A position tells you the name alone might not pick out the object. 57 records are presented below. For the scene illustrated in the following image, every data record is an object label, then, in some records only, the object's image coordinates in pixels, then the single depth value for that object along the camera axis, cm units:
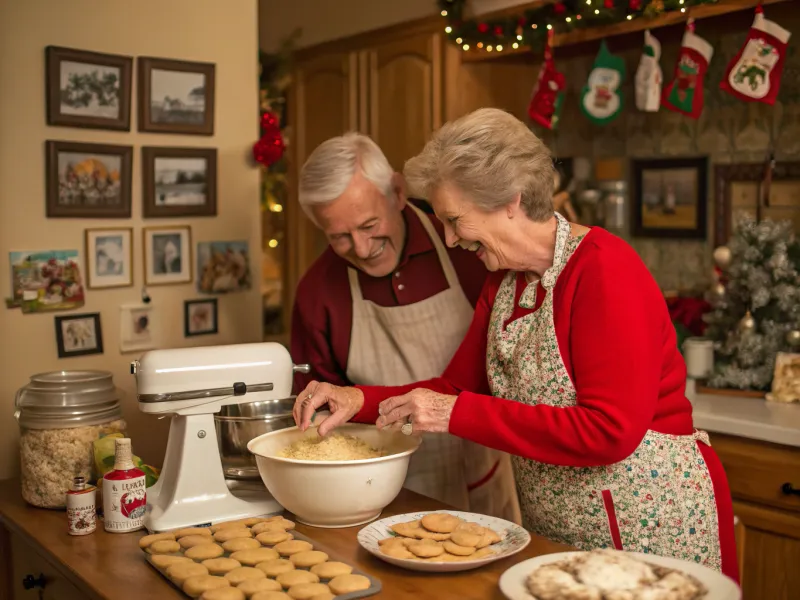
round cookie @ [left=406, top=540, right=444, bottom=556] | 146
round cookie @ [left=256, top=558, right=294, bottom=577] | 143
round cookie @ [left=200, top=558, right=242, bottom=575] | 145
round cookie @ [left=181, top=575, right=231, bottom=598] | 137
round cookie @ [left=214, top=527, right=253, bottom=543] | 160
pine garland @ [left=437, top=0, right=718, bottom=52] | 292
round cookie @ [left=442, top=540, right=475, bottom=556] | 146
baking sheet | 136
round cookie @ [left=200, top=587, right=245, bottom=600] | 134
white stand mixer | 170
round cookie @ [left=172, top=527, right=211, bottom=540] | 162
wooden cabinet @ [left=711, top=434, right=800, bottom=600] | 241
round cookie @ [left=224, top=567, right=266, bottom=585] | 140
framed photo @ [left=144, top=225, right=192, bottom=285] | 244
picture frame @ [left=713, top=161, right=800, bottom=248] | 304
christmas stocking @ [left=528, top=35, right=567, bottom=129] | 331
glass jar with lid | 185
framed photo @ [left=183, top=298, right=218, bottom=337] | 253
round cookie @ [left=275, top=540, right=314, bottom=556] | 152
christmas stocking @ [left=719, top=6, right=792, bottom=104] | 270
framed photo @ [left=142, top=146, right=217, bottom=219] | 242
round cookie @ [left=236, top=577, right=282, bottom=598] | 136
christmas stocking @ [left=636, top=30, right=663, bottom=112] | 303
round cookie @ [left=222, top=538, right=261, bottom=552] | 155
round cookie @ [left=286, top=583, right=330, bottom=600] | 135
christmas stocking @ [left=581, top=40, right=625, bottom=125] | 325
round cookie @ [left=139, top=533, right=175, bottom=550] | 157
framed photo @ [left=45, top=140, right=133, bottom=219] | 223
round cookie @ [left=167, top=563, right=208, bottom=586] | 141
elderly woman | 151
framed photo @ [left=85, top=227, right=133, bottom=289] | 232
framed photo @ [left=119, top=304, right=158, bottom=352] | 239
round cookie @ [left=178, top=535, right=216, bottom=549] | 156
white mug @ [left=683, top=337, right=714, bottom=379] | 285
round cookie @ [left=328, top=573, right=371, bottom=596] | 136
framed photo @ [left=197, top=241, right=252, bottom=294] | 256
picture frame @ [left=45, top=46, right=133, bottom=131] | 222
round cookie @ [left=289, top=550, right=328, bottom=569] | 147
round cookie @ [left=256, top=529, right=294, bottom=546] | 157
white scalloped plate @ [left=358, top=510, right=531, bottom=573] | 143
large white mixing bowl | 160
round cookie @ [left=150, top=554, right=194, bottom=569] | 148
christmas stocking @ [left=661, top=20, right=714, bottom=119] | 291
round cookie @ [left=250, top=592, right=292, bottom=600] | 133
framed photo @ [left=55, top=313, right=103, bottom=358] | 227
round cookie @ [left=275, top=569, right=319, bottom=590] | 139
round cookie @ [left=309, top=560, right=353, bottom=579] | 142
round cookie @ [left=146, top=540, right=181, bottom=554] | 154
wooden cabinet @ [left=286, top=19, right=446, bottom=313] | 383
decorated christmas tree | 275
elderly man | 222
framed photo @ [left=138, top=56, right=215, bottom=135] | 239
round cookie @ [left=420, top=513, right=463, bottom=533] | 156
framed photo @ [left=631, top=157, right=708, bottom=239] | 333
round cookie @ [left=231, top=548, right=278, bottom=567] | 148
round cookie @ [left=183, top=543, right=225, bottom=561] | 150
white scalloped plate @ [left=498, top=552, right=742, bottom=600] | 123
